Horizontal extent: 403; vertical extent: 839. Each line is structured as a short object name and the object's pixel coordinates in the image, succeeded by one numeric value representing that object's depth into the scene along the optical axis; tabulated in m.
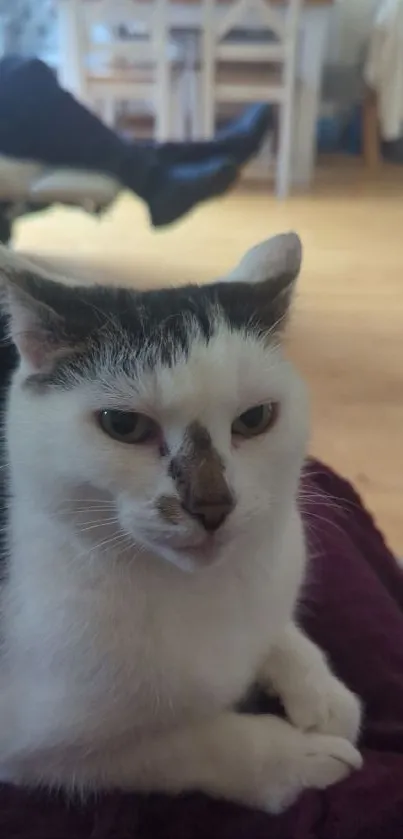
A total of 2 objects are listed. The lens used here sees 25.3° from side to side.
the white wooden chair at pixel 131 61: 2.99
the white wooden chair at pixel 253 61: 2.99
